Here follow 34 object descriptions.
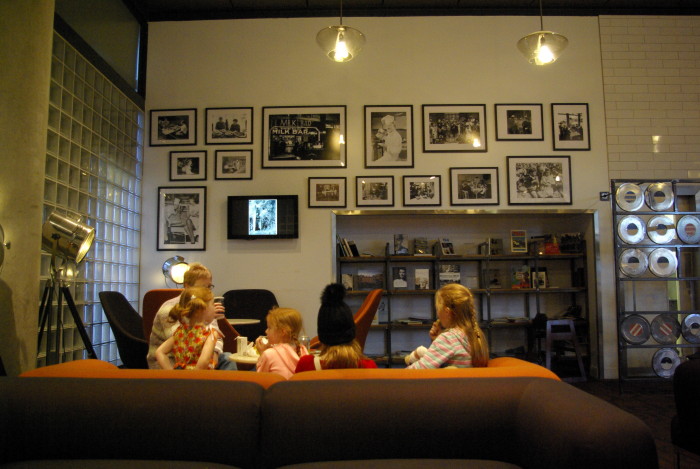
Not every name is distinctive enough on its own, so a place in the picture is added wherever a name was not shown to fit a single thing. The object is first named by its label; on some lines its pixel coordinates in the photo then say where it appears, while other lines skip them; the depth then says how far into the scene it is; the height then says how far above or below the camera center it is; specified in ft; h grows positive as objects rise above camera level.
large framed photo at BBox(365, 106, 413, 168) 19.70 +5.47
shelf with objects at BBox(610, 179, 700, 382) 16.74 +0.55
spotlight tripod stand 12.14 -0.90
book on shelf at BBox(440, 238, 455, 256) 19.69 +0.93
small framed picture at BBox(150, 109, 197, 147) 19.85 +5.94
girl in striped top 7.47 -1.04
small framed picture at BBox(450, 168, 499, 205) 19.48 +3.39
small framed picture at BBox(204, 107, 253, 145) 19.75 +5.96
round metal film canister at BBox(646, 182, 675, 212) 16.93 +2.52
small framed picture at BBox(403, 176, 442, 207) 19.47 +3.20
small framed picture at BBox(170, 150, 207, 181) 19.67 +4.30
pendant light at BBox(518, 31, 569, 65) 13.62 +6.35
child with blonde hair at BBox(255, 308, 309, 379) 7.96 -1.25
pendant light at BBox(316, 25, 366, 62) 13.03 +6.28
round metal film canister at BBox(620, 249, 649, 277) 16.83 +0.27
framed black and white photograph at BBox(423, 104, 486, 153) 19.76 +5.80
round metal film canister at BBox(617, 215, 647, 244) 16.90 +1.41
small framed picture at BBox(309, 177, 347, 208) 19.42 +3.17
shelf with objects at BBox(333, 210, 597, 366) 19.40 +0.11
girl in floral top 8.39 -1.13
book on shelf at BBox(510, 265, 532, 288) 19.80 -0.27
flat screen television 19.21 +2.17
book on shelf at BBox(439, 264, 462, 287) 20.11 -0.13
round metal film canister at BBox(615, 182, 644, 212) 16.75 +2.53
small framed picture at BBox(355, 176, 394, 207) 19.47 +3.21
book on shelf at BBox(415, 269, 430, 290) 20.01 -0.32
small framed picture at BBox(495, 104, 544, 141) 19.81 +6.03
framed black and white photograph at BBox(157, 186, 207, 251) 19.36 +2.16
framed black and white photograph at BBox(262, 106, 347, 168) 19.63 +5.39
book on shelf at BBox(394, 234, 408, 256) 19.74 +1.03
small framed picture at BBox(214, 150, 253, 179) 19.61 +4.35
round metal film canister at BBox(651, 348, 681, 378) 17.11 -3.23
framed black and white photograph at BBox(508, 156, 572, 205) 19.49 +3.62
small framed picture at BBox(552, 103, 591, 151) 19.74 +5.76
